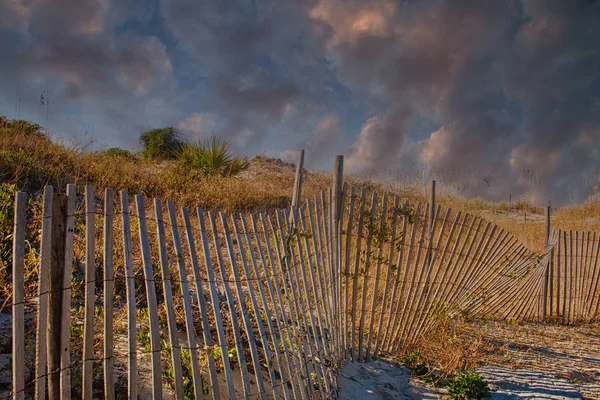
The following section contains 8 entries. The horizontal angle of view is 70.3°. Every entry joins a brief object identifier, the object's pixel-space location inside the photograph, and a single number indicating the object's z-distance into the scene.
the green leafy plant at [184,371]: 2.93
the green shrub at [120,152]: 14.72
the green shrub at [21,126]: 10.40
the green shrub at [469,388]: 3.89
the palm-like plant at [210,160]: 11.85
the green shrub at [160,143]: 15.95
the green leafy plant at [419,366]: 4.28
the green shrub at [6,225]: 3.86
